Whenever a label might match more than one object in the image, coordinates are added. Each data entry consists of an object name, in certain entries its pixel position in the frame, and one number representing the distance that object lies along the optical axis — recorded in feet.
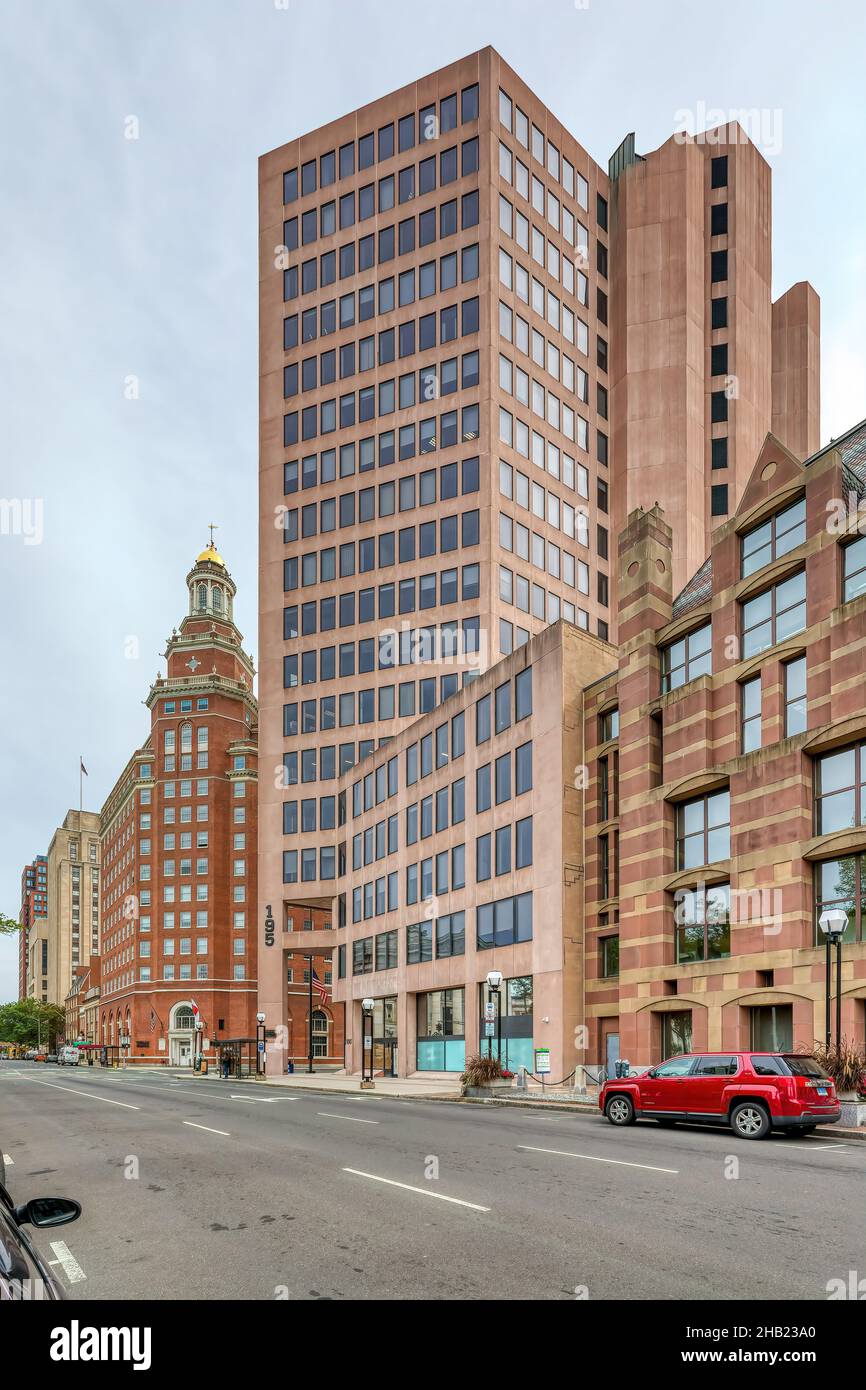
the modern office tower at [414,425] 214.28
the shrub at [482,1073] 111.55
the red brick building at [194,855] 356.18
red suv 61.52
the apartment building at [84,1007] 499.10
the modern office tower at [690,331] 241.35
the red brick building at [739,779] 94.32
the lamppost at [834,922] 72.90
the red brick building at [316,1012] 346.74
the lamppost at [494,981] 113.70
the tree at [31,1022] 584.40
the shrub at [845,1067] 72.90
